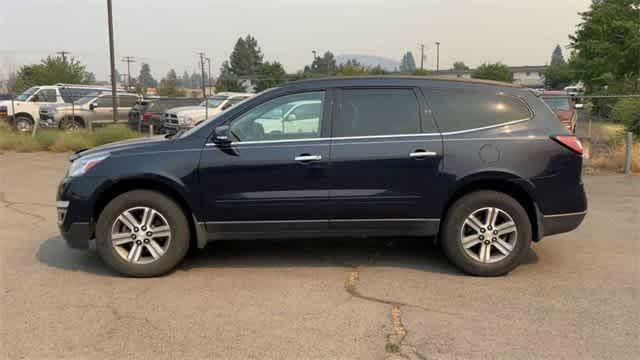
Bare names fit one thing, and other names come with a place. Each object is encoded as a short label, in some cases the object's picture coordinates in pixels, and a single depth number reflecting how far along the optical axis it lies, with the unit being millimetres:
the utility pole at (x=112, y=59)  18734
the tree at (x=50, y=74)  45688
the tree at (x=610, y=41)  32562
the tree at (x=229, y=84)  68438
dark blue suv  5020
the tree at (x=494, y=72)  60750
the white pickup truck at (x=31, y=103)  20706
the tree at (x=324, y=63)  83125
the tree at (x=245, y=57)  103562
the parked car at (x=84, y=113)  19969
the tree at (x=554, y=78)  72625
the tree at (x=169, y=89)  59416
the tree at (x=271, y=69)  77938
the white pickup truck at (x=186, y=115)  18734
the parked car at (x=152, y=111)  20188
